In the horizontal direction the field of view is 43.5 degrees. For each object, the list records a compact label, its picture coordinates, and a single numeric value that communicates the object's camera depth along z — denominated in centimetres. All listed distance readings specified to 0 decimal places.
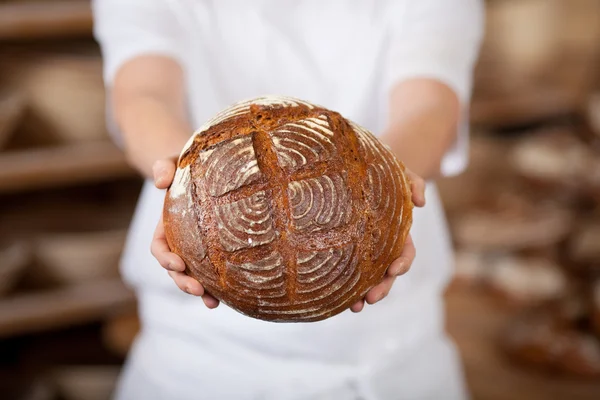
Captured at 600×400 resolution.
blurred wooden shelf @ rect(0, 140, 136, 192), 245
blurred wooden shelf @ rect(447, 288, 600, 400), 240
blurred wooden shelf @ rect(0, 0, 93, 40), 238
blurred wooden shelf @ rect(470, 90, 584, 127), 279
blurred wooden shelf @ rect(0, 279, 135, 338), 253
